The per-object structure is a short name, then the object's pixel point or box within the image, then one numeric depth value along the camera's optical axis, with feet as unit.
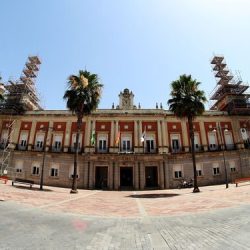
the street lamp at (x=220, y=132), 111.70
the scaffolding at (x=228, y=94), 121.29
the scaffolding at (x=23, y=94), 119.24
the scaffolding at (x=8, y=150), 104.73
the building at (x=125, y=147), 105.40
